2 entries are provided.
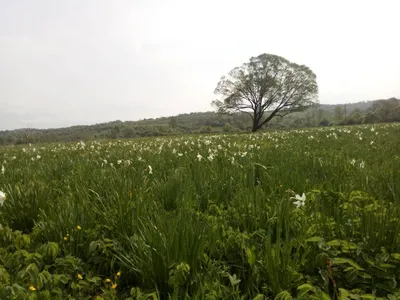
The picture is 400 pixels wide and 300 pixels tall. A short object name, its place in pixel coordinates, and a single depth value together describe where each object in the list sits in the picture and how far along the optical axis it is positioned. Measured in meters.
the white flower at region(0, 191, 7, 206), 2.68
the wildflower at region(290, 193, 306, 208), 2.57
